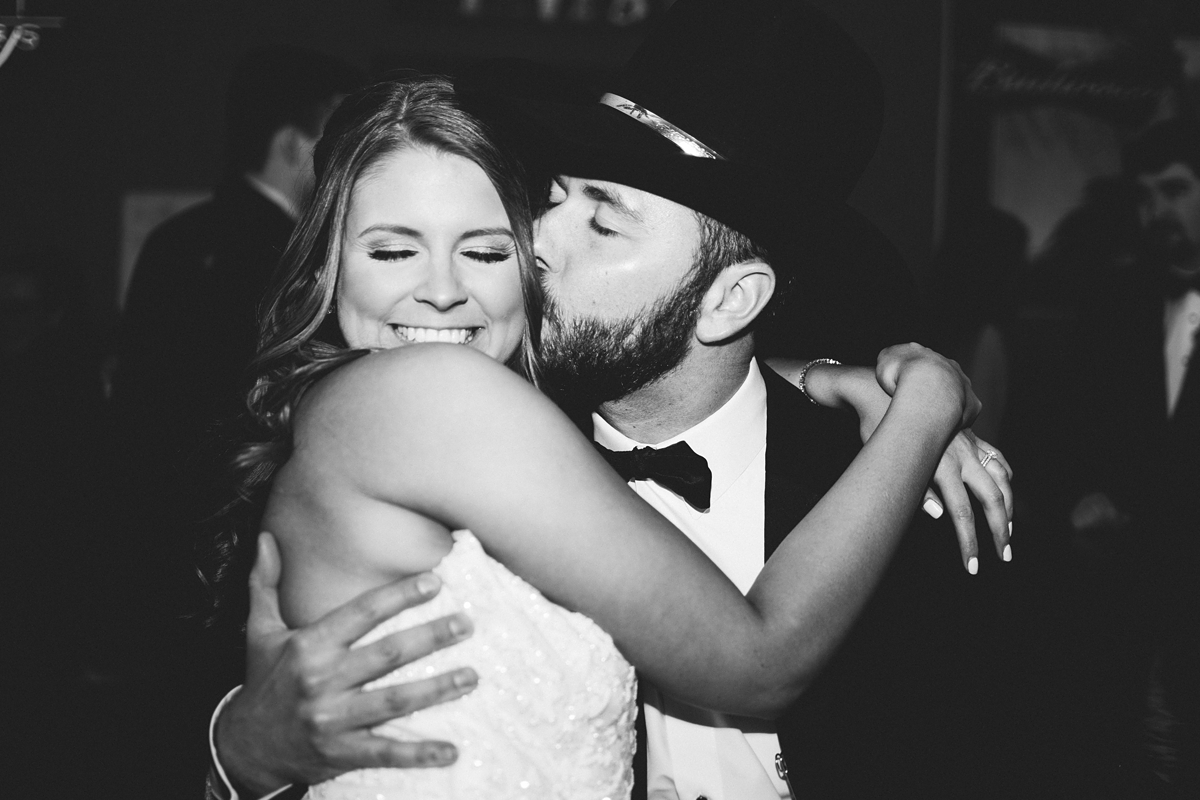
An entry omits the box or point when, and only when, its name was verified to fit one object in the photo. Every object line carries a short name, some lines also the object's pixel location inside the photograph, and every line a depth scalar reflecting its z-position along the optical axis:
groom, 1.74
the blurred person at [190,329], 2.99
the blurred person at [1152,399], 3.56
